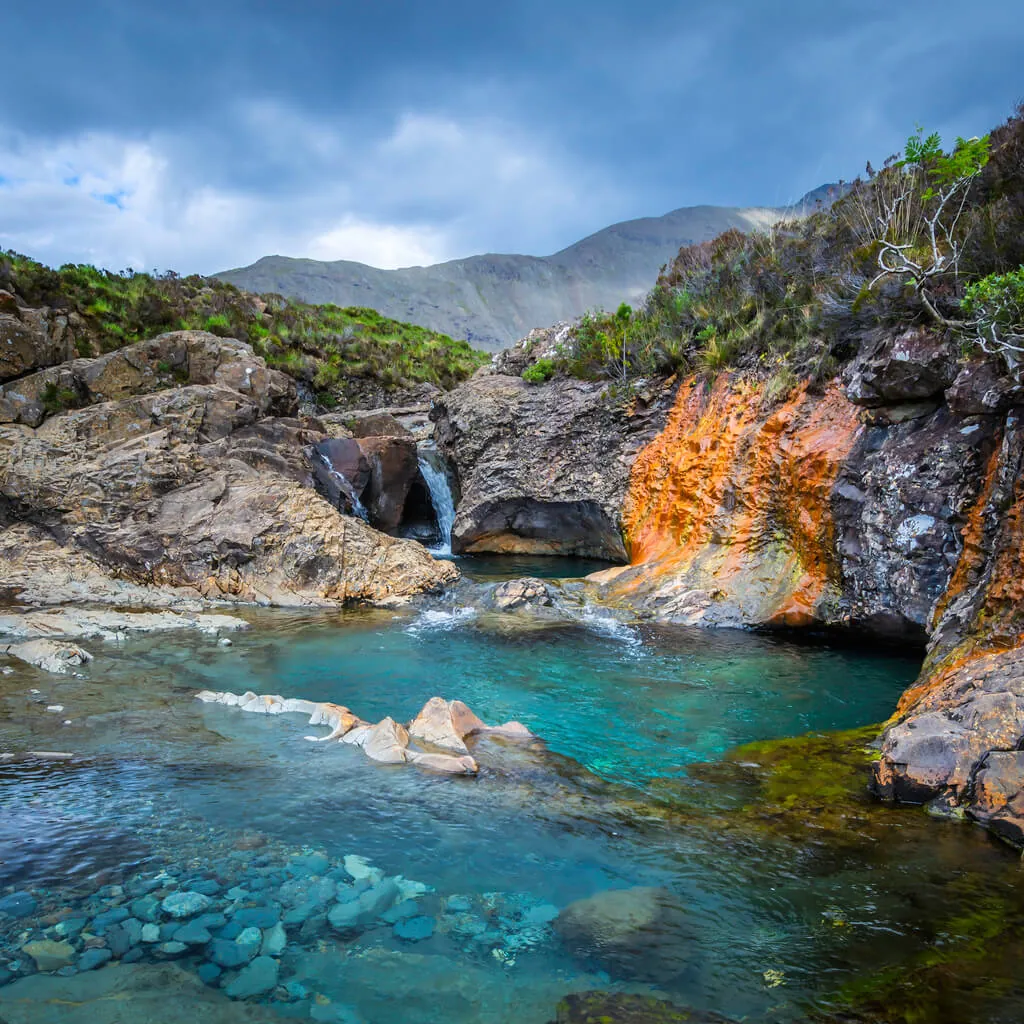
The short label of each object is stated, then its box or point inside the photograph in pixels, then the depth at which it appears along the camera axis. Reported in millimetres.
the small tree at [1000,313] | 6050
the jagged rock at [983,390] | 6391
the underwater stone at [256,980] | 2516
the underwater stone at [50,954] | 2570
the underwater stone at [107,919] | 2799
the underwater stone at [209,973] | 2564
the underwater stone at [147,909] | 2902
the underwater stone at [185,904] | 2941
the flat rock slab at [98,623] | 8180
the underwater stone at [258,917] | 2914
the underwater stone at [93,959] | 2576
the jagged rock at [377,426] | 17250
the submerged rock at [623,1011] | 2473
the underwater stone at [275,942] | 2756
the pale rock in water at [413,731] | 4766
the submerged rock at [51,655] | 6840
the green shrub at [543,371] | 16031
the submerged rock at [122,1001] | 2336
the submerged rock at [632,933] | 2818
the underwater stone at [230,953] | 2676
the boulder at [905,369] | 7657
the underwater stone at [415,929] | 2942
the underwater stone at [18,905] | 2871
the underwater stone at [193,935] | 2768
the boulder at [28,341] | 12481
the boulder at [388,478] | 15406
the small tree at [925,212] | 7520
